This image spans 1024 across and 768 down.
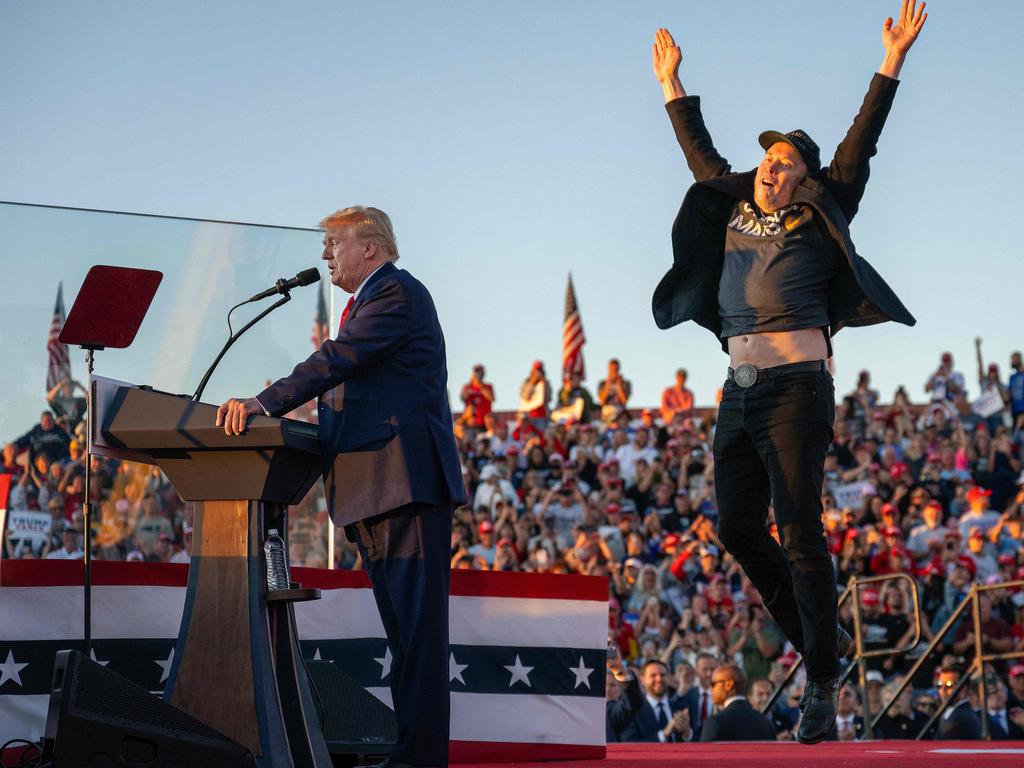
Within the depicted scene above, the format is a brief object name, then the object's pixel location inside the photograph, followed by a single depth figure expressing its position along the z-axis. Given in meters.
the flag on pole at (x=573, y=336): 25.08
